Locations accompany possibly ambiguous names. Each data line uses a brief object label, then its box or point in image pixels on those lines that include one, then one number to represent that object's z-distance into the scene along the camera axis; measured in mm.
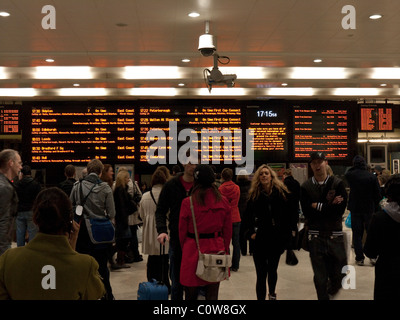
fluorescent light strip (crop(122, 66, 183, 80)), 8766
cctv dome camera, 6027
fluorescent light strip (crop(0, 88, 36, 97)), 10594
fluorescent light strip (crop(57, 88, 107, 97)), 10477
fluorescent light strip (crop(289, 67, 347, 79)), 8828
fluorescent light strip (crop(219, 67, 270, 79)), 8734
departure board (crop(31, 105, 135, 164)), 9742
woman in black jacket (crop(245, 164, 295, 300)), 4652
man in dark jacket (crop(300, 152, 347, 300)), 4457
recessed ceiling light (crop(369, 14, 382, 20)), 5711
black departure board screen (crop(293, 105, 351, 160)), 10172
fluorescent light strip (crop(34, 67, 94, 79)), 8711
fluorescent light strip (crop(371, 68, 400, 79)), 8938
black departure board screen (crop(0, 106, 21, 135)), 10203
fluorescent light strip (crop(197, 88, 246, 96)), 10664
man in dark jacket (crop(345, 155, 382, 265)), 7305
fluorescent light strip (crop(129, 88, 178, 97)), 10528
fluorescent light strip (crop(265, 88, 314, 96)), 10734
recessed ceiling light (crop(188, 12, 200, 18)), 5641
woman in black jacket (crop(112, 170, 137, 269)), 7160
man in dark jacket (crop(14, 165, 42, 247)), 6898
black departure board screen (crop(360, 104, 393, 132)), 10414
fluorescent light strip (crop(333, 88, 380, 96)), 10836
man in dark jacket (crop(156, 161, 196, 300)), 4501
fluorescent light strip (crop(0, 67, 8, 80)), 8711
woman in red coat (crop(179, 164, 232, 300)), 3799
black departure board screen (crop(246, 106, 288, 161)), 10047
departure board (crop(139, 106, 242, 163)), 9719
